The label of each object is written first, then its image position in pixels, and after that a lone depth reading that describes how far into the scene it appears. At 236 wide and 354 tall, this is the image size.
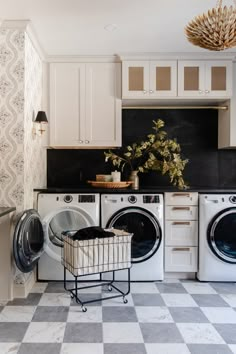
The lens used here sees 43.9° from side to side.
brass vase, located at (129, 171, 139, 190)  3.34
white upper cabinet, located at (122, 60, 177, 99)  3.21
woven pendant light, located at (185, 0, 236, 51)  1.66
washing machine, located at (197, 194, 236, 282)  2.91
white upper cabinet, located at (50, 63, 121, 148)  3.27
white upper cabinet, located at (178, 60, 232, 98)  3.20
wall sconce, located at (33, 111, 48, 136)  2.90
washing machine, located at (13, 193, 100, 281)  2.93
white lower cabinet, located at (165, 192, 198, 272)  2.98
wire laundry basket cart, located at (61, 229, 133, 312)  2.41
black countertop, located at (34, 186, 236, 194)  2.94
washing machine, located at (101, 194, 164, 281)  2.91
